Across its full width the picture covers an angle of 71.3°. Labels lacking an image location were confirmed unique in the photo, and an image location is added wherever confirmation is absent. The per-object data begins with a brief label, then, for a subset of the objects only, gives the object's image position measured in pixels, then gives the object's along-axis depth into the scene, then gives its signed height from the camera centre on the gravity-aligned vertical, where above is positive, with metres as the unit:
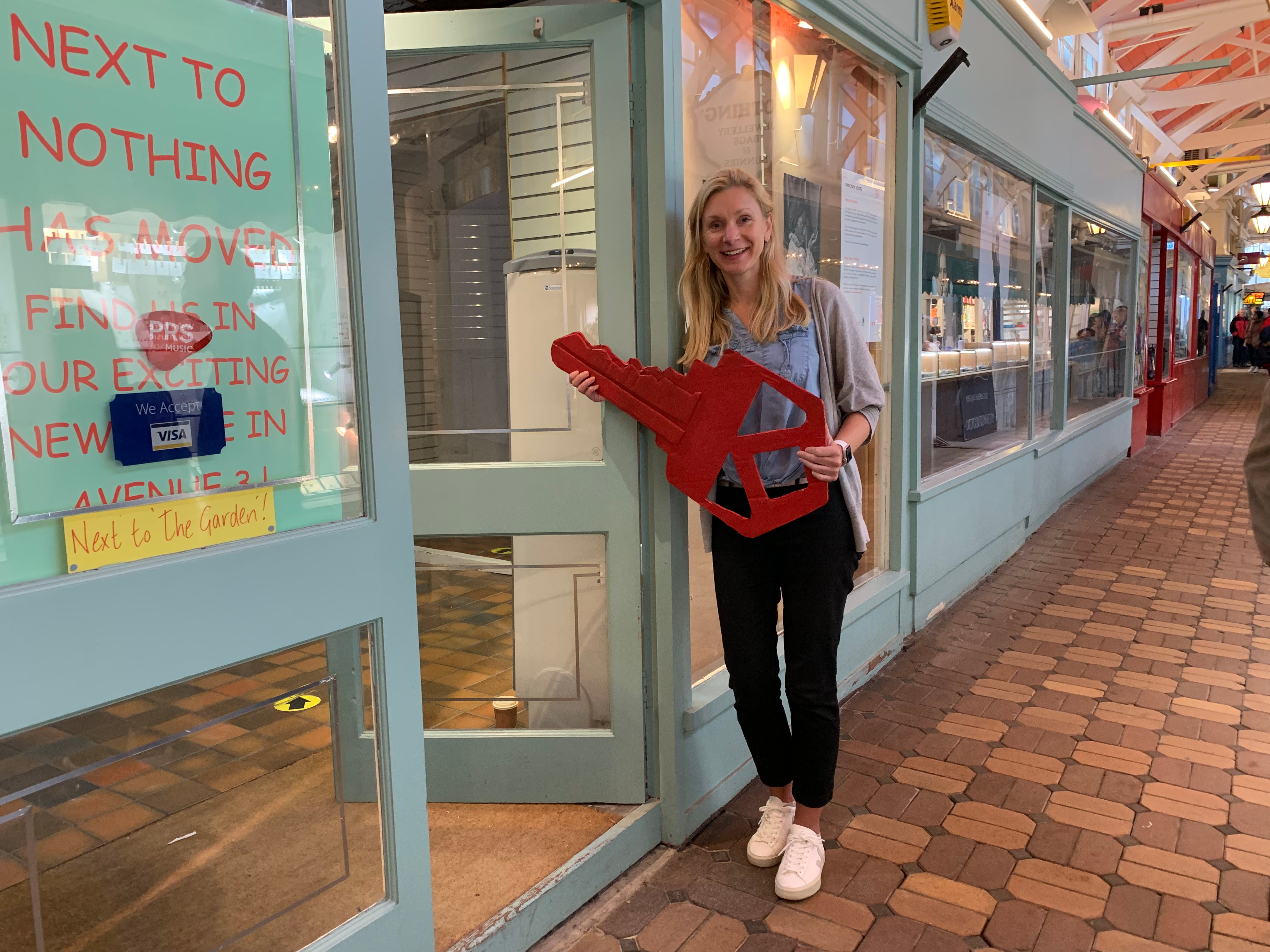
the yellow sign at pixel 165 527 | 1.19 -0.20
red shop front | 10.52 +0.73
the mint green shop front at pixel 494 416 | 1.24 -0.08
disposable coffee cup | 2.58 -0.96
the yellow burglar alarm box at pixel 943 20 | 3.69 +1.47
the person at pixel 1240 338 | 28.66 +0.90
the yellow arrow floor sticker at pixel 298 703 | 1.51 -0.54
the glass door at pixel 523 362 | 2.25 +0.05
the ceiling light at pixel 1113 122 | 7.57 +2.14
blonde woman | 2.11 -0.27
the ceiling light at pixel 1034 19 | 5.02 +2.05
